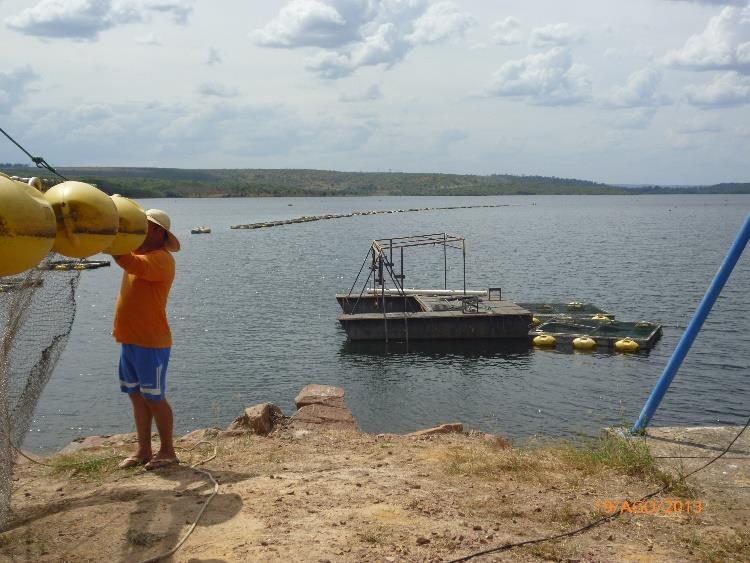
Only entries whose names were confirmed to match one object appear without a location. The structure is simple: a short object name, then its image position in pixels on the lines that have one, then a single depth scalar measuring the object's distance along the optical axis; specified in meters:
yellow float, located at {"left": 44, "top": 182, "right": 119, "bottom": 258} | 4.82
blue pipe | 6.96
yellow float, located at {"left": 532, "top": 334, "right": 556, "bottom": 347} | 24.81
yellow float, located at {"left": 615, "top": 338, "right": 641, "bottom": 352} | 23.75
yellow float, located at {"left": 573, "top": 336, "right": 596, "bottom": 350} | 24.00
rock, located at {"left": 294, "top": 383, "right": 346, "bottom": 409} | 11.58
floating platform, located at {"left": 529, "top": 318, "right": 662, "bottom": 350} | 24.48
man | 6.79
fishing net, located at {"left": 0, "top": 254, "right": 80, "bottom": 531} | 6.12
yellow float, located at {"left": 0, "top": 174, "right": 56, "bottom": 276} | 4.03
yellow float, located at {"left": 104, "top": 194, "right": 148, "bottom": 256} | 5.60
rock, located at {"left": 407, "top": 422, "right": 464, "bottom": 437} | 9.57
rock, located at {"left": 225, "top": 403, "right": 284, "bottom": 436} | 9.33
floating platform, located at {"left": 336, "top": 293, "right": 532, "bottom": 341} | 25.64
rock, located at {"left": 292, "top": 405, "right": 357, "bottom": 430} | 10.18
